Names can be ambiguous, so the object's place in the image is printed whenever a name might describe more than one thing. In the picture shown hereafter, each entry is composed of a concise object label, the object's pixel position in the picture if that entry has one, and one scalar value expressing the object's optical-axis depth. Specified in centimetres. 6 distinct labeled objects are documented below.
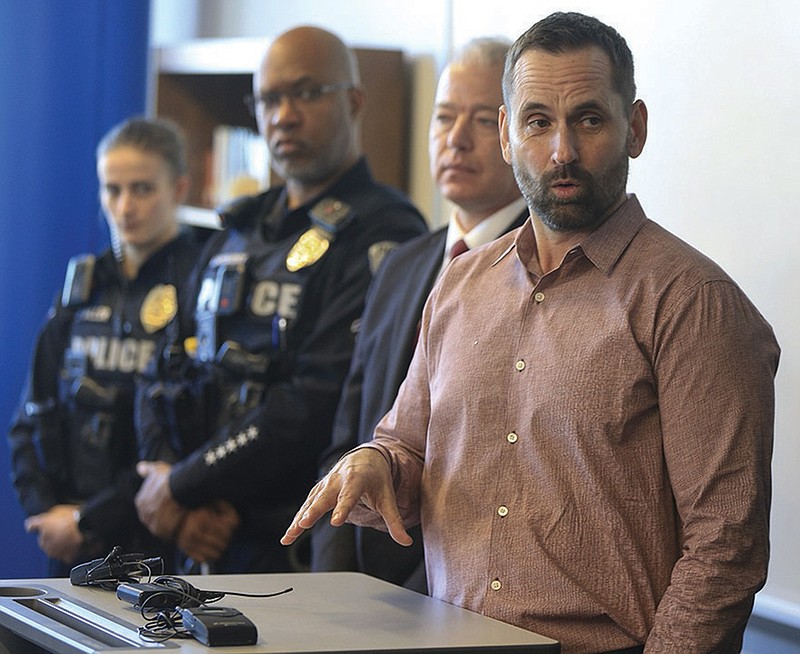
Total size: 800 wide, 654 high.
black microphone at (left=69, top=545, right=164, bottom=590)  286
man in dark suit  410
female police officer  568
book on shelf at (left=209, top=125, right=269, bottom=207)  684
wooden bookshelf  583
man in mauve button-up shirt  270
